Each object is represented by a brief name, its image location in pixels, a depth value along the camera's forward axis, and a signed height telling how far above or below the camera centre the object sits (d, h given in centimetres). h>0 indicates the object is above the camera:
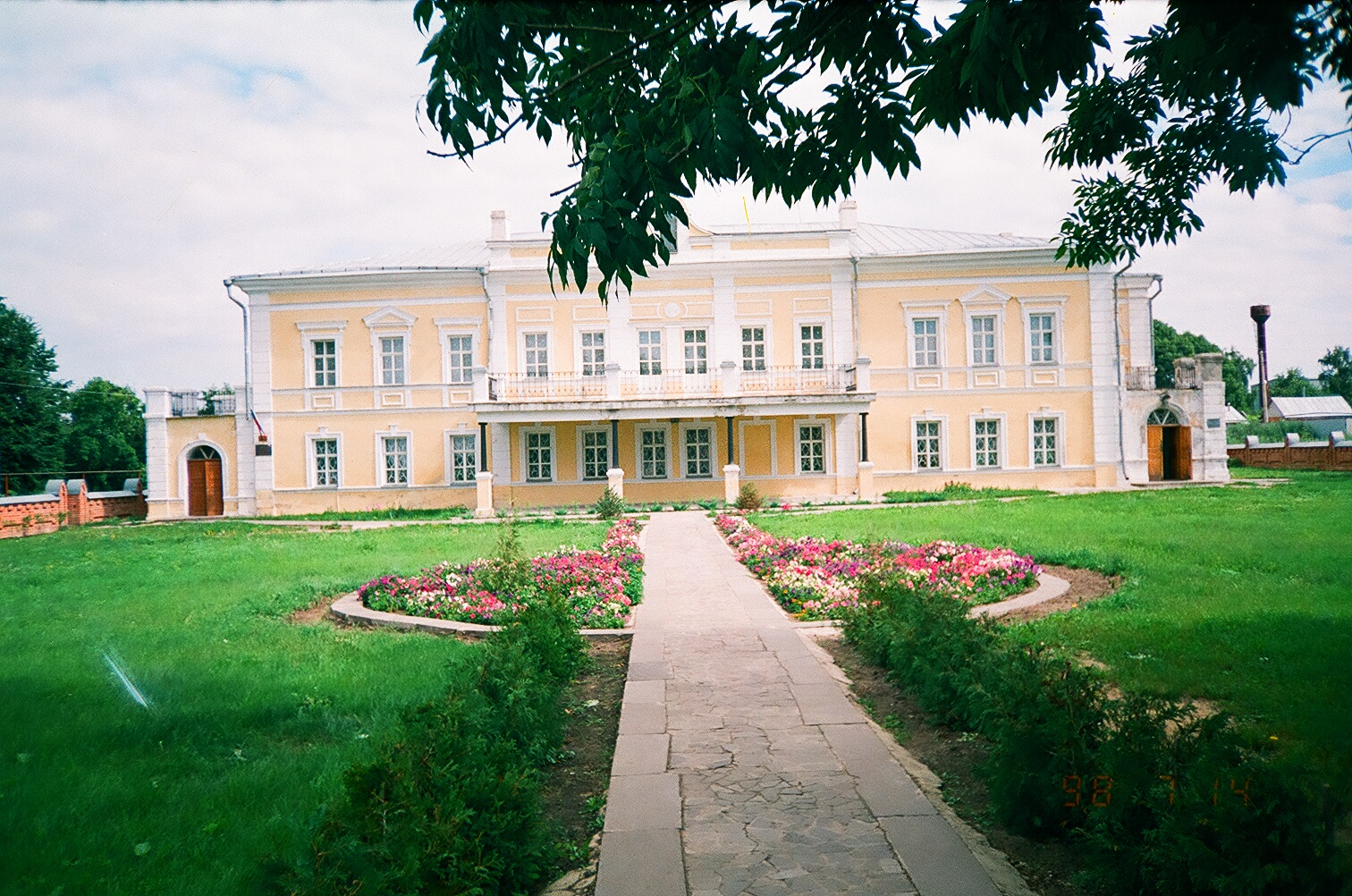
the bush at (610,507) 2097 -107
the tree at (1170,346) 5488 +672
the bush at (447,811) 252 -115
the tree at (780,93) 291 +140
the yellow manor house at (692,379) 2539 +240
